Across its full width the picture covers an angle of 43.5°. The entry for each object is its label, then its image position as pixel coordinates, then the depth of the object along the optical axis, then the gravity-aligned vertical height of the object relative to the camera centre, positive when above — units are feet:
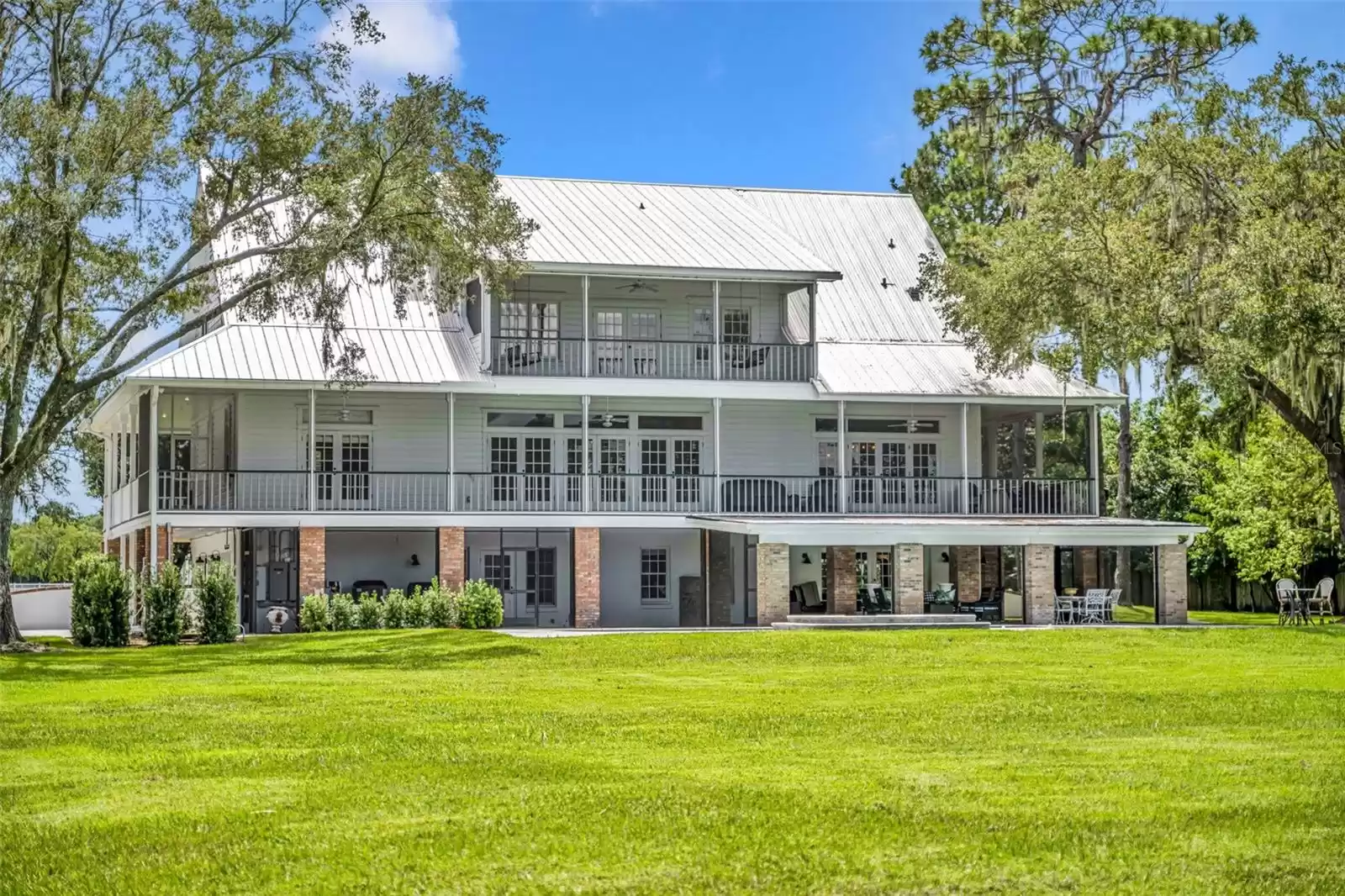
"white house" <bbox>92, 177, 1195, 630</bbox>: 99.40 +6.91
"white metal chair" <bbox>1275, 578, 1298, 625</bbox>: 99.76 -3.44
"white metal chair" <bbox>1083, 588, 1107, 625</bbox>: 98.22 -3.60
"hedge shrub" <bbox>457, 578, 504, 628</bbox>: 93.45 -3.12
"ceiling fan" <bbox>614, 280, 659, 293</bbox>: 110.47 +17.37
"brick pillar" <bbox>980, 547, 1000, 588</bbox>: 120.37 -1.68
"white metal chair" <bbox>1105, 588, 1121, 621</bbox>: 99.35 -3.33
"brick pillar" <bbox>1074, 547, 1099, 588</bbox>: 112.27 -1.58
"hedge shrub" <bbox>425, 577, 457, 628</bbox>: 92.48 -3.24
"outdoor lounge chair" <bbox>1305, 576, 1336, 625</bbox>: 99.60 -3.09
